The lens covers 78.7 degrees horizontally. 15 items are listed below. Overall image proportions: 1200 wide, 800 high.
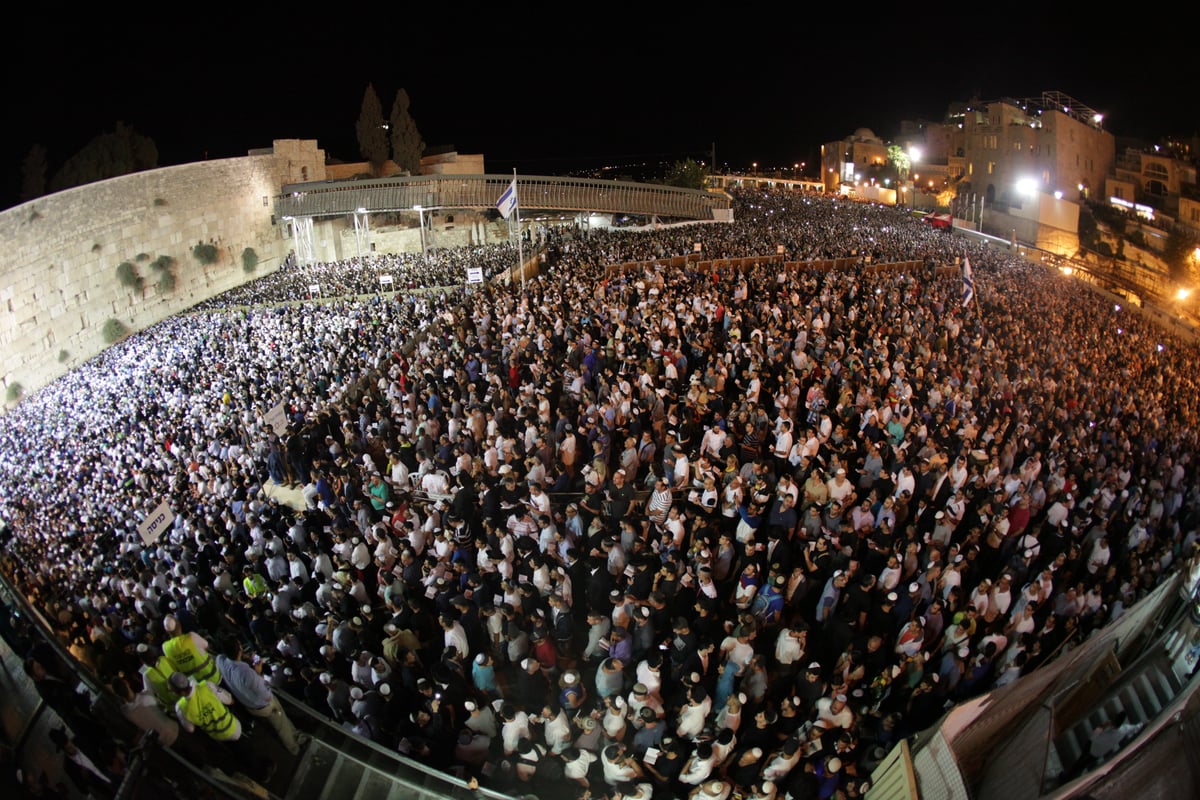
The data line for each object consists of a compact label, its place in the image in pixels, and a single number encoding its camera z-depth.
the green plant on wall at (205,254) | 32.22
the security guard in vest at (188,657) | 4.21
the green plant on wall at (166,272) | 30.25
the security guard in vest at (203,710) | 4.08
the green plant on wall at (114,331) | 27.80
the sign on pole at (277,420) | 10.55
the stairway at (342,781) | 4.56
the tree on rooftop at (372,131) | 41.69
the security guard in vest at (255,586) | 7.13
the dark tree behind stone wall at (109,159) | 33.81
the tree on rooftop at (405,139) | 41.03
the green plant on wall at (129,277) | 28.54
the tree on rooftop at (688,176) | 48.16
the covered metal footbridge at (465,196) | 34.66
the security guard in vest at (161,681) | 4.19
